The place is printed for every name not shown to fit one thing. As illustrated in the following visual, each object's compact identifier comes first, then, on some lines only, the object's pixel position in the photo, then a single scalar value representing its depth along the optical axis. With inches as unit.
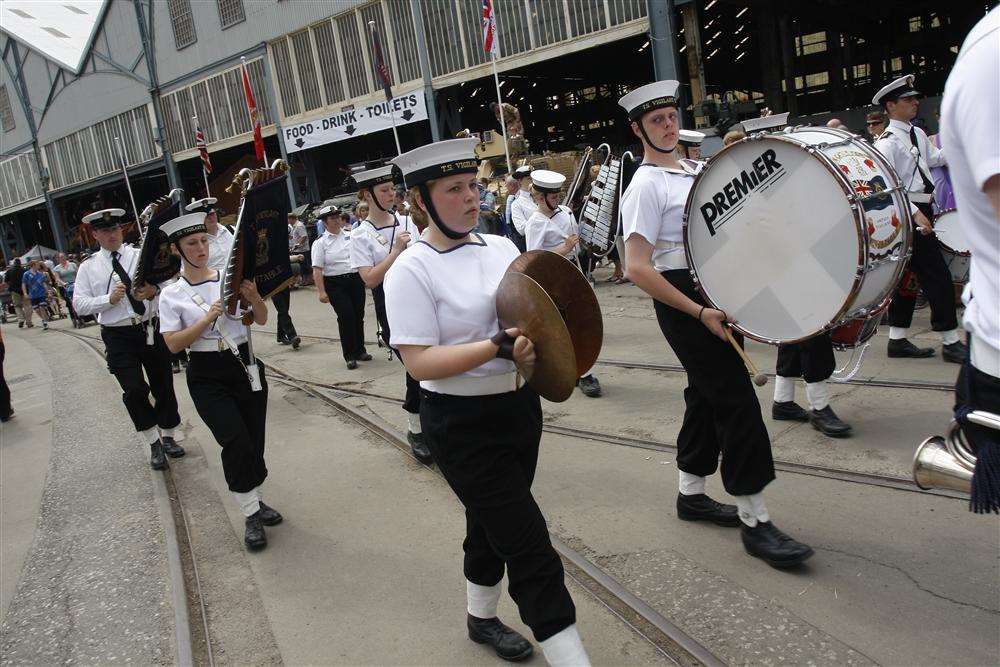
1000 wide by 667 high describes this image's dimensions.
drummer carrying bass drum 135.0
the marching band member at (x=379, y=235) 233.5
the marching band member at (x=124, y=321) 246.1
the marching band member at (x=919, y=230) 241.0
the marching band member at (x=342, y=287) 359.3
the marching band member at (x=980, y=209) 64.1
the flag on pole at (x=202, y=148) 673.0
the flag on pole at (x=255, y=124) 672.4
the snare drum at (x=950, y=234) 251.1
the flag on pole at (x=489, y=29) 605.9
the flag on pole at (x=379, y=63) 657.0
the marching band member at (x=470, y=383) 103.0
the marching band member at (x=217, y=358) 179.6
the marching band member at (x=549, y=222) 284.5
